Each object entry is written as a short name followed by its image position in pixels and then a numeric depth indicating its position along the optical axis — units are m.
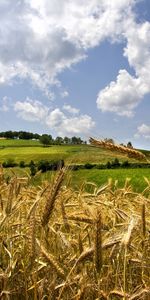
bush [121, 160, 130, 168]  44.46
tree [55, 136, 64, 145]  92.17
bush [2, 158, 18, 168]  57.84
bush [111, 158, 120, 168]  45.92
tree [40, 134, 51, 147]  93.41
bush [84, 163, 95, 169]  45.41
